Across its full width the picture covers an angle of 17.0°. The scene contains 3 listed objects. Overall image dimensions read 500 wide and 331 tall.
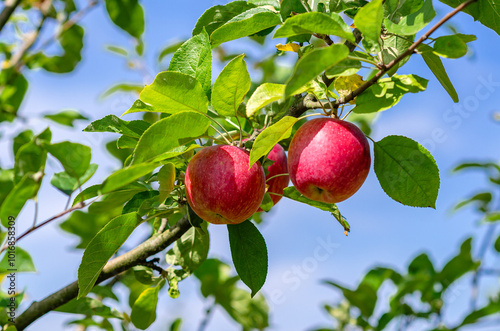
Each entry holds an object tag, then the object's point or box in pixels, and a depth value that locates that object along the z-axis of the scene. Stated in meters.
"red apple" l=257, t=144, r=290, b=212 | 1.51
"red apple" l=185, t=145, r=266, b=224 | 1.41
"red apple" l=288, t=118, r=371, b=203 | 1.42
